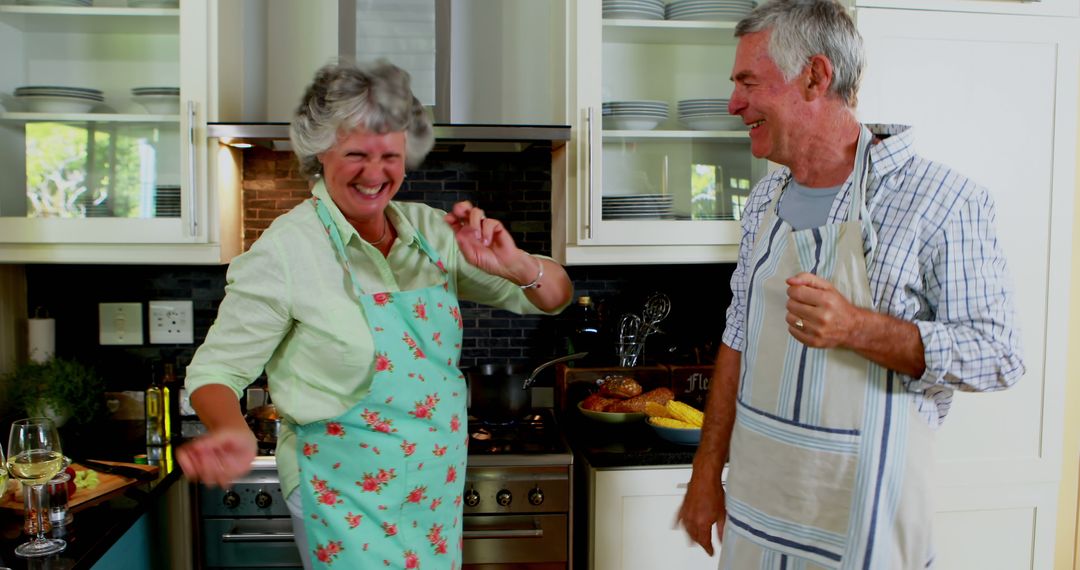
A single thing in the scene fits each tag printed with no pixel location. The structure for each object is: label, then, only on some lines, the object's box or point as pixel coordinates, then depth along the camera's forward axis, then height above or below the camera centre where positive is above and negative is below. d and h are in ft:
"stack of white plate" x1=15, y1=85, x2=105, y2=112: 8.21 +1.30
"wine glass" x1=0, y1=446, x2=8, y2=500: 6.28 -1.61
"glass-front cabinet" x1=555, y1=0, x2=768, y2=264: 8.49 +1.03
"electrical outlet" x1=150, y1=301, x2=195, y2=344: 9.56 -0.78
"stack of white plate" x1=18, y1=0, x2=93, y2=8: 8.21 +2.16
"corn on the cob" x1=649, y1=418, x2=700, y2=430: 8.21 -1.58
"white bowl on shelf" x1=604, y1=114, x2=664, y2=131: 8.69 +1.19
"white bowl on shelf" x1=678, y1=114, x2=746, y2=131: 8.86 +1.22
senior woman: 5.18 -0.51
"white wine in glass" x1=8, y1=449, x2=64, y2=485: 6.15 -1.50
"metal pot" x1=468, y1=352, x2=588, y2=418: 9.38 -1.50
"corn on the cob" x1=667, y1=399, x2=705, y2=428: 8.32 -1.50
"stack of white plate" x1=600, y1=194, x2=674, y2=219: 8.62 +0.39
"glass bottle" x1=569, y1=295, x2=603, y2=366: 9.88 -0.89
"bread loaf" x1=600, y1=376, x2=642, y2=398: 8.93 -1.36
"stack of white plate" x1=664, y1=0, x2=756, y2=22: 8.75 +2.28
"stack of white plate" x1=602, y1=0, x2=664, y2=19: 8.57 +2.24
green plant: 8.55 -1.37
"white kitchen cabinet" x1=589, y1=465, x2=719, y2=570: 7.99 -2.36
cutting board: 6.68 -1.88
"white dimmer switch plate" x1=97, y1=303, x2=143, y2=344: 9.48 -0.82
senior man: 4.62 -0.35
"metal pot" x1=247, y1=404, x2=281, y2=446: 8.50 -1.69
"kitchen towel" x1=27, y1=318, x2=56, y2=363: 9.11 -0.95
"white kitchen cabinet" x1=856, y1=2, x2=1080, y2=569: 7.24 +0.65
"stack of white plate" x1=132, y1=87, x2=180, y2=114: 8.25 +1.31
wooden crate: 9.30 -1.33
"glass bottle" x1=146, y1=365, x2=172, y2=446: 8.58 -1.61
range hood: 8.00 +1.00
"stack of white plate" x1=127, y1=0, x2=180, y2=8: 8.25 +2.17
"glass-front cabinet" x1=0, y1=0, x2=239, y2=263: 8.11 +0.90
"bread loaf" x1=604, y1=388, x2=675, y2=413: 8.71 -1.46
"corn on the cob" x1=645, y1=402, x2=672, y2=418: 8.57 -1.51
